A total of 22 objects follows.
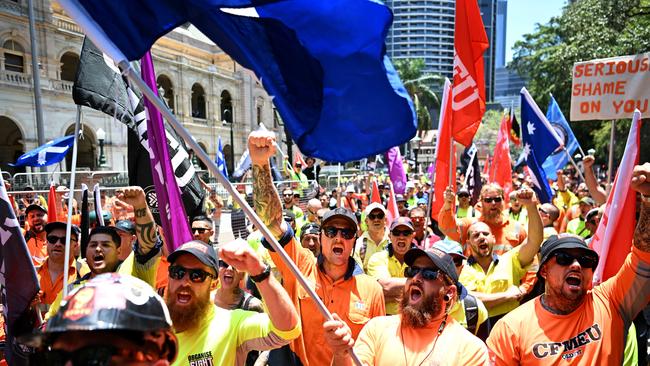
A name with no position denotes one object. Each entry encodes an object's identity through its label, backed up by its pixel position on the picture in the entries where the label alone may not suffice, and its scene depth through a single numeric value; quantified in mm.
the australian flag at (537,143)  7125
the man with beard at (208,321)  2455
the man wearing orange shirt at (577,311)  2605
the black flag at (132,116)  3939
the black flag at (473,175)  9094
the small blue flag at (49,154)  8905
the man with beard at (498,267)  3822
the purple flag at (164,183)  3277
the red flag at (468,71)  4930
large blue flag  2449
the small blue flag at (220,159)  11937
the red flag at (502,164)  9281
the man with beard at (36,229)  6130
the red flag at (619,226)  3557
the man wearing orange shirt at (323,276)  3158
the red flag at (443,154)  5441
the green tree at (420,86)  52281
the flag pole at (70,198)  2982
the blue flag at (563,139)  9398
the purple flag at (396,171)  9474
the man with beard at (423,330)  2492
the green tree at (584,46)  15203
